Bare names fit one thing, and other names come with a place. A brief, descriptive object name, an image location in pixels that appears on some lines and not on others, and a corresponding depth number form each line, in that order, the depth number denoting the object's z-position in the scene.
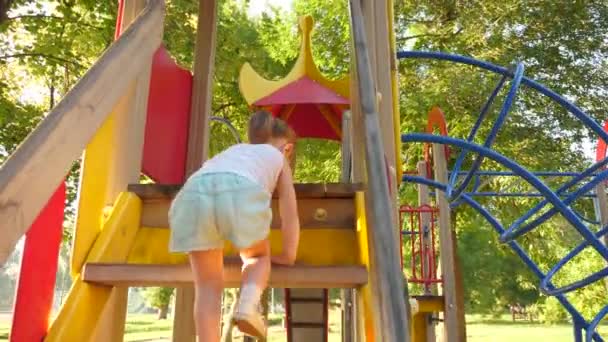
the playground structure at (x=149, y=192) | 1.45
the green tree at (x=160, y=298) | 37.88
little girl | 1.80
